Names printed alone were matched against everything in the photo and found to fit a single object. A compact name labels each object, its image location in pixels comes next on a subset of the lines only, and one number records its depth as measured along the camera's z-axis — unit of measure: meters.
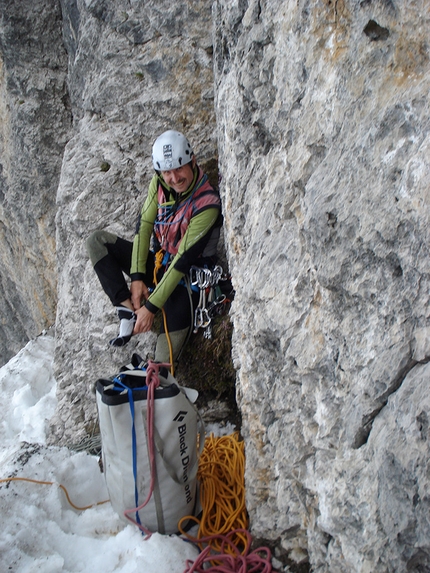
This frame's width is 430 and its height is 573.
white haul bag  2.57
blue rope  2.55
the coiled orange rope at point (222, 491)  2.68
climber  3.56
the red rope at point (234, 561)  2.29
